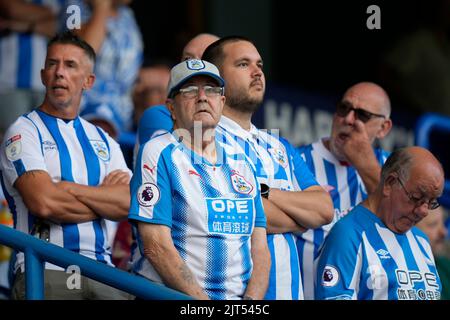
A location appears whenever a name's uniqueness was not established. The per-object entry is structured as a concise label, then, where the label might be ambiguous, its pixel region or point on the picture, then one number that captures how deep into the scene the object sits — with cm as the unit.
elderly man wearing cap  1063
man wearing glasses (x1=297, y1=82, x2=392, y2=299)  1347
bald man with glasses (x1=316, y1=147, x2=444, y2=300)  1181
